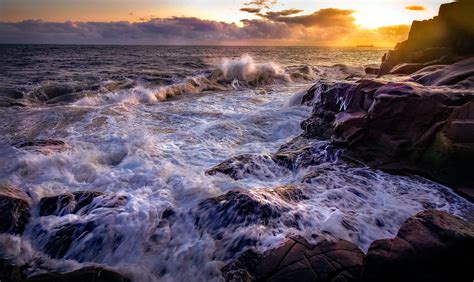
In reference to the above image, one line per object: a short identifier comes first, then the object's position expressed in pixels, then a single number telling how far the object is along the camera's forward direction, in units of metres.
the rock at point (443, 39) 12.52
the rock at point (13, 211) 4.68
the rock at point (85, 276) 3.47
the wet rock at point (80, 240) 4.33
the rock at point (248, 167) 6.54
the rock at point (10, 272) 3.83
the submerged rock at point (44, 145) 7.30
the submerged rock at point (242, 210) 4.76
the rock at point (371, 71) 18.48
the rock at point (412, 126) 6.00
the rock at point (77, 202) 5.11
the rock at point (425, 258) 3.38
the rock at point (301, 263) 3.53
